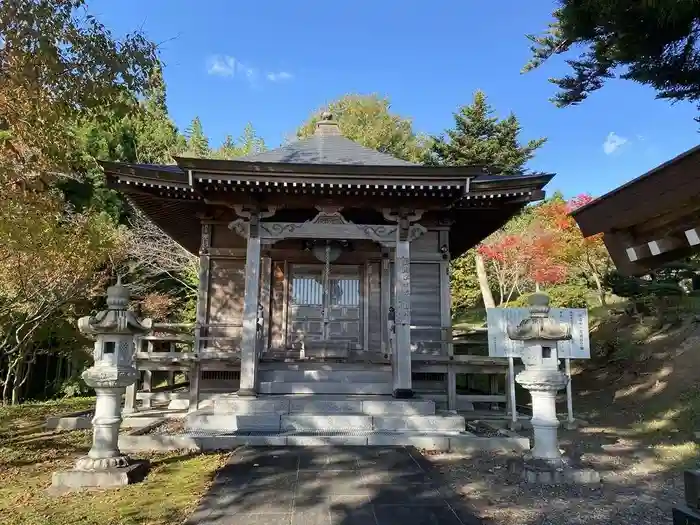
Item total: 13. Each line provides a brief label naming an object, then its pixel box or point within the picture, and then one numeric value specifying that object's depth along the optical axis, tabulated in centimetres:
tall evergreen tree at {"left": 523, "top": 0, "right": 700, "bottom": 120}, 574
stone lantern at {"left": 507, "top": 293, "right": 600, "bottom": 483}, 554
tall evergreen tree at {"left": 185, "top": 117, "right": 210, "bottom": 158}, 2405
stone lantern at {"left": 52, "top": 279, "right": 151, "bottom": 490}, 524
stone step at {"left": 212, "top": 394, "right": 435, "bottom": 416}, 770
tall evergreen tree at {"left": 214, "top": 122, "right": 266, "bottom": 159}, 2569
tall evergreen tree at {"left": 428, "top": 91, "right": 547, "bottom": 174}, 2652
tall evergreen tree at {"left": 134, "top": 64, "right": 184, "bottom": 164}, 2298
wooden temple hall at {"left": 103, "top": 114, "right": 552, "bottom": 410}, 808
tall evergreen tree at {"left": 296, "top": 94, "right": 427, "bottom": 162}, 2999
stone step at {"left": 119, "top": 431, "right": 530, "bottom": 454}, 680
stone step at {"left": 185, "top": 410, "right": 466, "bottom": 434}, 741
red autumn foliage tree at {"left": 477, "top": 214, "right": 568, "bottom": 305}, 1955
